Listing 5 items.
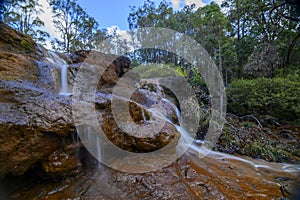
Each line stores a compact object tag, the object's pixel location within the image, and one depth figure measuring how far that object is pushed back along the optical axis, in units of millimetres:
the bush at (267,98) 7379
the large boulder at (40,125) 2066
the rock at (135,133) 3031
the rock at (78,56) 6801
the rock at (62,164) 2438
